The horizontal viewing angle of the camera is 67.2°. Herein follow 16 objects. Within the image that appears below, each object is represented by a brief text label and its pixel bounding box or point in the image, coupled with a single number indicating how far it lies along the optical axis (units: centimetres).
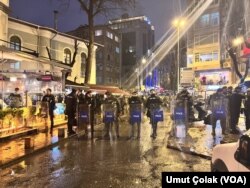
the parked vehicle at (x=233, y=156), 225
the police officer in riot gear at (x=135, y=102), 789
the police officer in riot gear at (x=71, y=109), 834
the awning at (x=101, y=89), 1683
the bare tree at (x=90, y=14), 1606
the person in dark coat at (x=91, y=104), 832
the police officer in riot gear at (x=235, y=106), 780
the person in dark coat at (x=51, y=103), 870
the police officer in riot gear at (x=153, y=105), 779
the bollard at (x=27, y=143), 614
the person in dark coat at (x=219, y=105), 757
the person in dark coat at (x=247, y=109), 756
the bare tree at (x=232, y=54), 1534
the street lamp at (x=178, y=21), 1881
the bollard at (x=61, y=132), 779
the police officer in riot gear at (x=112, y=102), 803
